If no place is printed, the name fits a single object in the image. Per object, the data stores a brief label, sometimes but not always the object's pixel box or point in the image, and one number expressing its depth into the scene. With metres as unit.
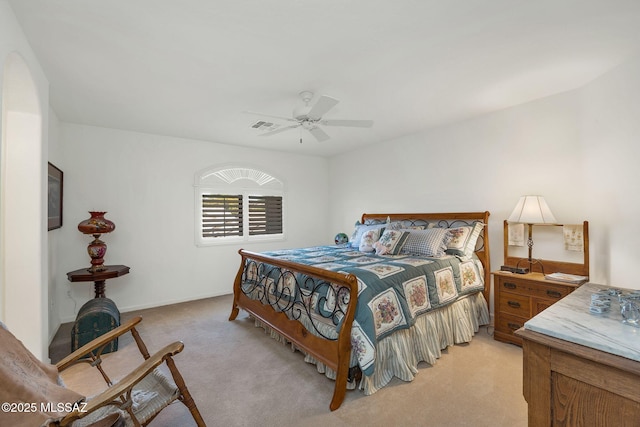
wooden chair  1.25
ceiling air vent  3.78
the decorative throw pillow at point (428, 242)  3.34
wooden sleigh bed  2.17
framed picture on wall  3.13
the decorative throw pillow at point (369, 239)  3.91
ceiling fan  2.43
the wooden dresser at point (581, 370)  0.93
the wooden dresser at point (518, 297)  2.72
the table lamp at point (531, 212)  2.90
